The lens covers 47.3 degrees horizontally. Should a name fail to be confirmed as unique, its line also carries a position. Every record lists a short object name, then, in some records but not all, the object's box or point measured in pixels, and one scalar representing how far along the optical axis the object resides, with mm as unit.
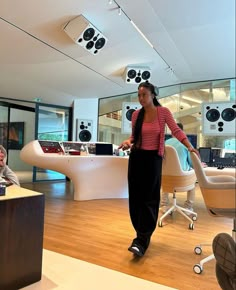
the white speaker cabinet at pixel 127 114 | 6490
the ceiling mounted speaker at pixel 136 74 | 5164
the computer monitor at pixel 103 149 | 4410
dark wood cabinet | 1364
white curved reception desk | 3850
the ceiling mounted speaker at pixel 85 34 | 3382
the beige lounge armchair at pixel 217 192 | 848
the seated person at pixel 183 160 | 2870
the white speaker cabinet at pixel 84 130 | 6667
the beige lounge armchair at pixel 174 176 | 2740
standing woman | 2006
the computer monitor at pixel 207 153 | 1954
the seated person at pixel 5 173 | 1947
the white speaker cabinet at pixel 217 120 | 5117
